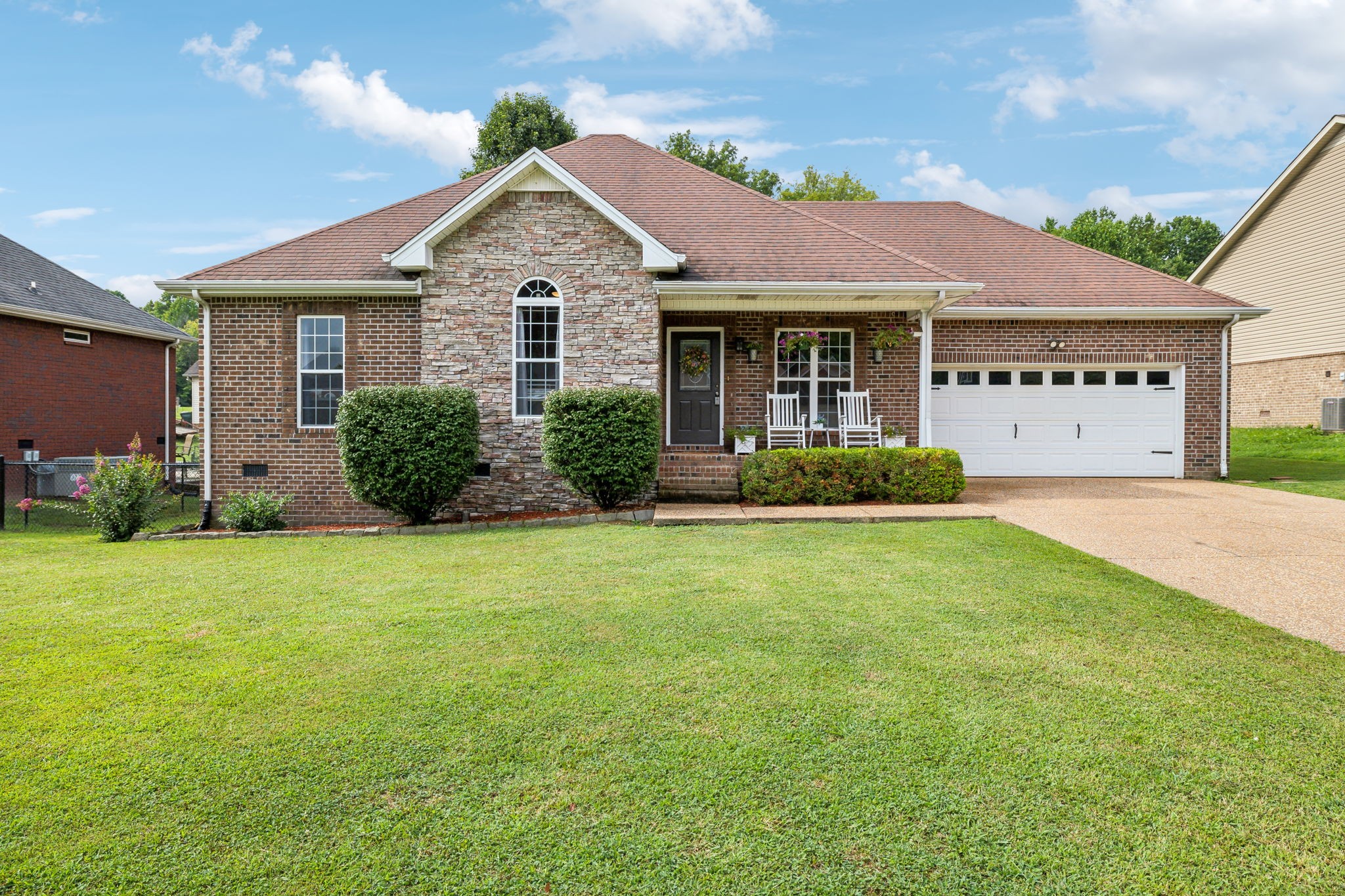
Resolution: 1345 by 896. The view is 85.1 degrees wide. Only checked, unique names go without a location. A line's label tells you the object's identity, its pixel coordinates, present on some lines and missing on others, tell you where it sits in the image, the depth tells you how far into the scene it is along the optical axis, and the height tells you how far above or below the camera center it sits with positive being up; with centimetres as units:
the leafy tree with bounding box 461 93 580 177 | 2689 +1142
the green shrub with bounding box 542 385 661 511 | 934 -6
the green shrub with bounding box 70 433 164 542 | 925 -84
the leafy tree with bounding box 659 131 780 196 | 3288 +1268
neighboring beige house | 1947 +433
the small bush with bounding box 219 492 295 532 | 962 -106
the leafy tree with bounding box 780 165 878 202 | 3369 +1149
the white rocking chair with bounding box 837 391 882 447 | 1178 +22
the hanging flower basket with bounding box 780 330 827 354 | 1193 +155
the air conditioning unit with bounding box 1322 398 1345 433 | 1880 +61
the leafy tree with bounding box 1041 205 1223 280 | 5078 +1464
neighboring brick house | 1475 +150
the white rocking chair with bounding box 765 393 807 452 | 1188 +24
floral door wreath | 1219 +123
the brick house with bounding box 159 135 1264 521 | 1034 +167
